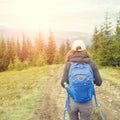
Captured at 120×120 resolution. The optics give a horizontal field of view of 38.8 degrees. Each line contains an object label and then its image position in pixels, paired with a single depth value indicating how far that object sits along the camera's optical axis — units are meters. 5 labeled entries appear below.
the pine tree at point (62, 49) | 60.43
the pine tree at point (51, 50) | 45.71
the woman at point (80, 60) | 4.10
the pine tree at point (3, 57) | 47.66
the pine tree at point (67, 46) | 56.30
